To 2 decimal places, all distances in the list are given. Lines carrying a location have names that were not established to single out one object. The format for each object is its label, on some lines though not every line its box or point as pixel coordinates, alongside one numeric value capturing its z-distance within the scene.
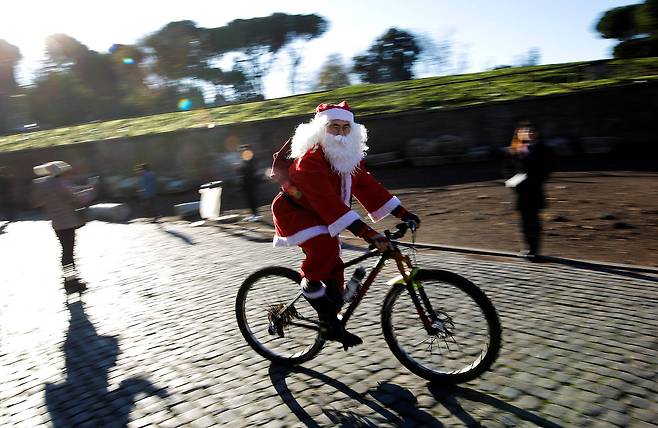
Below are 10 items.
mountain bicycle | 3.44
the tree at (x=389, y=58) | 55.03
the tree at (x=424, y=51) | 50.34
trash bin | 14.07
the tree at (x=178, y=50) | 60.53
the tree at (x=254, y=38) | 65.31
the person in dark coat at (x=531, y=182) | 7.27
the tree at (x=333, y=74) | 59.94
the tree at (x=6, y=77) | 61.89
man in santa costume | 3.59
